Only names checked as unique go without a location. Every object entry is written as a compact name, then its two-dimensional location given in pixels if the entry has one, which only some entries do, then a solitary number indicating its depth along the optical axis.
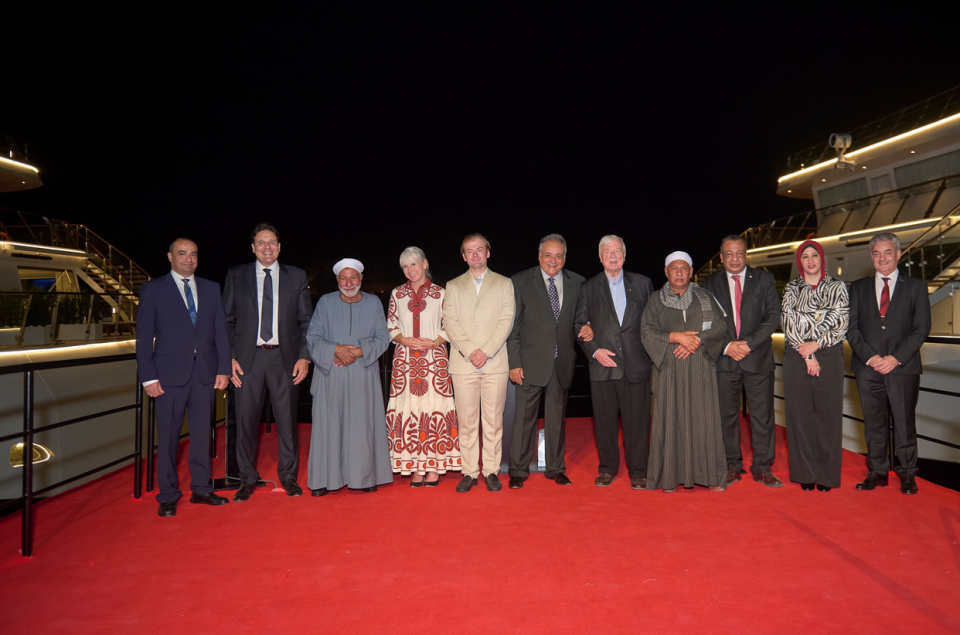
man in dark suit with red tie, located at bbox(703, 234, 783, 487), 3.58
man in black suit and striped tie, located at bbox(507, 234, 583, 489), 3.60
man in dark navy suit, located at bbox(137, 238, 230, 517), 3.12
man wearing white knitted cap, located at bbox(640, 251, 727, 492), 3.38
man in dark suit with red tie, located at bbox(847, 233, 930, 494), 3.38
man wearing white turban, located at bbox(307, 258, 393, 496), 3.43
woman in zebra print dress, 3.41
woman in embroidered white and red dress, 3.60
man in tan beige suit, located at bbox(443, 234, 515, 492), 3.53
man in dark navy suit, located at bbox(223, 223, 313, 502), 3.44
